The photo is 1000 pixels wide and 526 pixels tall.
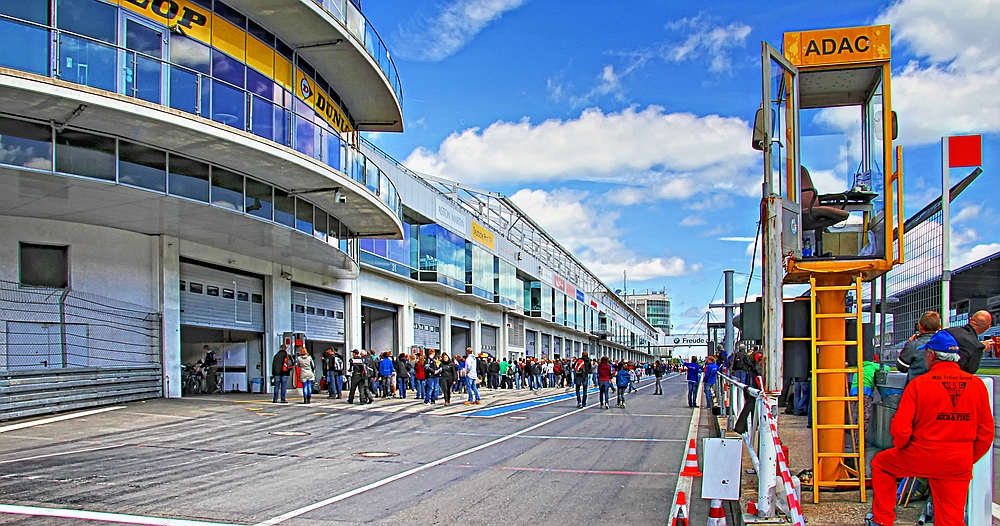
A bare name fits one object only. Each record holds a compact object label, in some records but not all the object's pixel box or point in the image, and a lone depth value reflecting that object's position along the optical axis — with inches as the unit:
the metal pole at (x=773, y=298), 301.3
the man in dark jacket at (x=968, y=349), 235.1
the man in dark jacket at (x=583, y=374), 981.8
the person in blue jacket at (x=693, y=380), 947.5
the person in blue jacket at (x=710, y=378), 971.3
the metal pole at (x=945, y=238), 318.3
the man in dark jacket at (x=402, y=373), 964.6
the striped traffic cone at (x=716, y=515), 259.9
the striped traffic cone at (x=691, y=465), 288.2
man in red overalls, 204.5
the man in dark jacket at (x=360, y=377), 880.3
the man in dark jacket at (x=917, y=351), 264.8
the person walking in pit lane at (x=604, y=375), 912.9
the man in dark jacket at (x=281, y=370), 791.1
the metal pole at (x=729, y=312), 979.3
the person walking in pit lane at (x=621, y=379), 957.8
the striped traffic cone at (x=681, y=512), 256.1
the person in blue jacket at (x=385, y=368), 949.2
